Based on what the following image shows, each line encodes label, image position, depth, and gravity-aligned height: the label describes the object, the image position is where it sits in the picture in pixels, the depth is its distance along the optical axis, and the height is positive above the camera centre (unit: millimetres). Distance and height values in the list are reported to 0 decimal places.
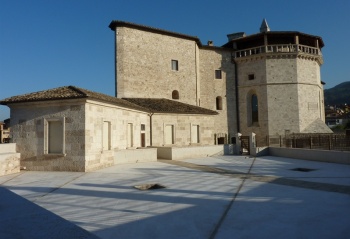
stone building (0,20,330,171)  13227 +2502
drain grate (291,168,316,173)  12024 -1933
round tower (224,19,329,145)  29889 +5422
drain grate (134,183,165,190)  8720 -1890
